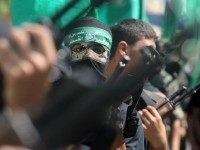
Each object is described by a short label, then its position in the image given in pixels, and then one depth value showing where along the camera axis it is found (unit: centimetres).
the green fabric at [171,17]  719
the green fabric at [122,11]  641
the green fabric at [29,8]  572
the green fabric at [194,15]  673
